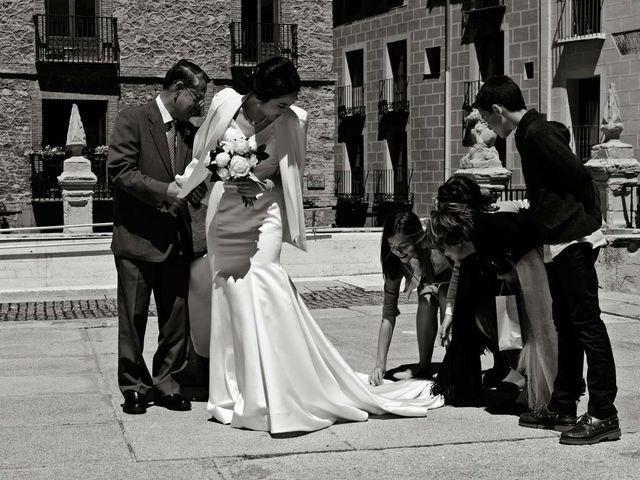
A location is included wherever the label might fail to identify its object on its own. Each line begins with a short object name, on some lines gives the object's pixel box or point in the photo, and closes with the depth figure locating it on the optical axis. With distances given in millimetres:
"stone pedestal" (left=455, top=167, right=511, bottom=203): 16094
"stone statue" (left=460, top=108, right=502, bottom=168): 16484
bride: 6129
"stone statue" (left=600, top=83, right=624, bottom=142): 15957
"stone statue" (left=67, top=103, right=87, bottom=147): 19031
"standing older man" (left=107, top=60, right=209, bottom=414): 6500
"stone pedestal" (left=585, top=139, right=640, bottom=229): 15344
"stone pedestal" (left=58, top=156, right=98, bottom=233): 18125
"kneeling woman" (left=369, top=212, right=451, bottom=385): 6984
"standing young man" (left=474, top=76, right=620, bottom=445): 5711
